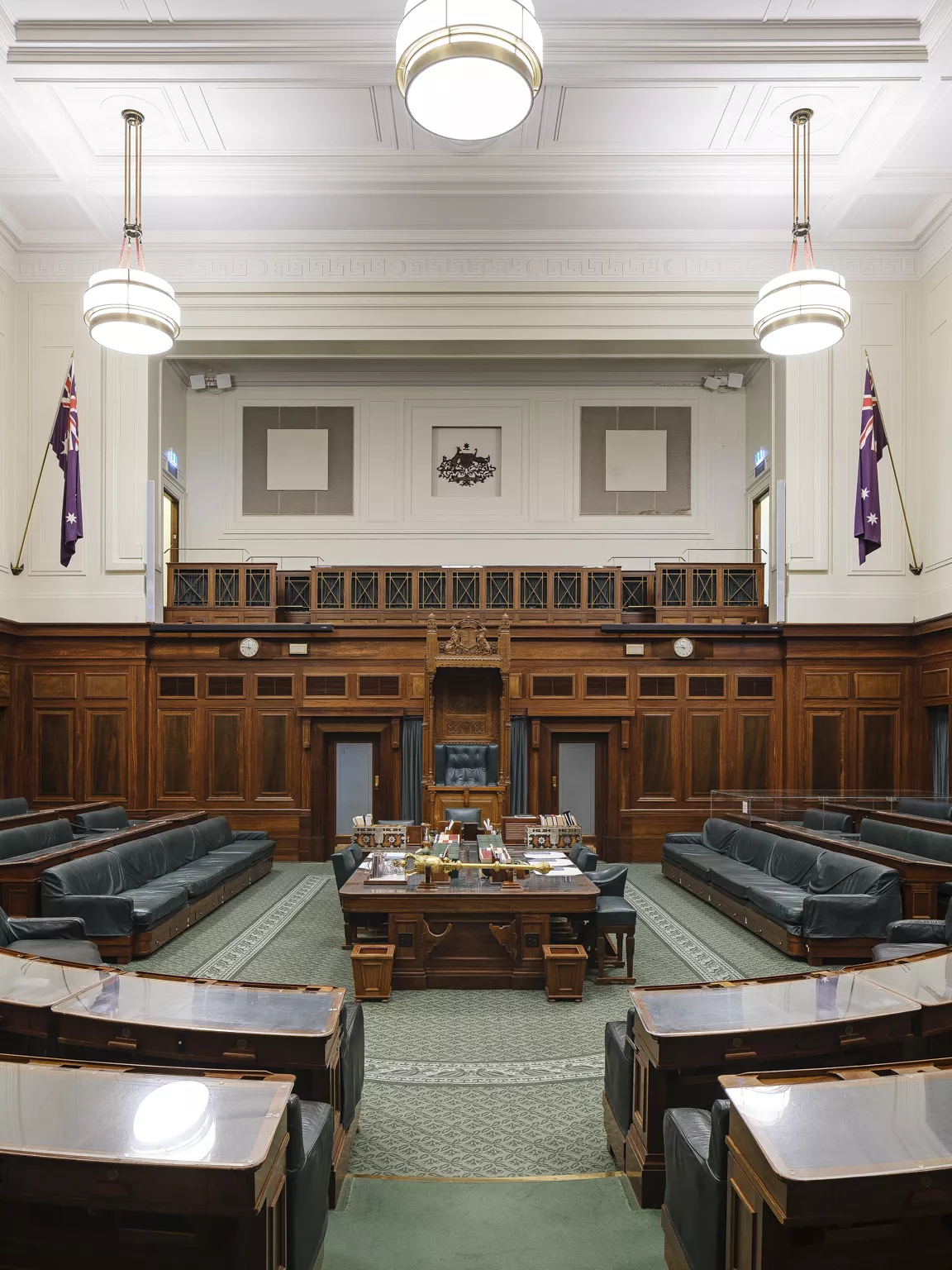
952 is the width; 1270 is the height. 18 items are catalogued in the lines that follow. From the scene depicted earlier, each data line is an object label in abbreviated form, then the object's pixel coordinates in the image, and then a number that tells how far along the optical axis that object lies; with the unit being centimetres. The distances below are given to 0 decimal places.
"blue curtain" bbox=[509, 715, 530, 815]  1284
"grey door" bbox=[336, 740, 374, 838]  1327
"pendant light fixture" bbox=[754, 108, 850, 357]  965
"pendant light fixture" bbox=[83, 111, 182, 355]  973
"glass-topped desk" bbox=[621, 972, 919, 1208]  298
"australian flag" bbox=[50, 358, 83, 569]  1216
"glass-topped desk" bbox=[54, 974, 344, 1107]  288
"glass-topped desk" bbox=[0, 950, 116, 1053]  298
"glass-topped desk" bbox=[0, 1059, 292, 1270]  188
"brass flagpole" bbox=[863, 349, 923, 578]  1288
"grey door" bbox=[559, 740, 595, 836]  1330
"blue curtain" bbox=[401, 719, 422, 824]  1291
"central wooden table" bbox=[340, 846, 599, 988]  643
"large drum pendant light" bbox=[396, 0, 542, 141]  513
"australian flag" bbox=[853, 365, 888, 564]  1177
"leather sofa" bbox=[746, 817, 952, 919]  707
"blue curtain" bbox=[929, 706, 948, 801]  1233
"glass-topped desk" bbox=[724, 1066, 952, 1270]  183
